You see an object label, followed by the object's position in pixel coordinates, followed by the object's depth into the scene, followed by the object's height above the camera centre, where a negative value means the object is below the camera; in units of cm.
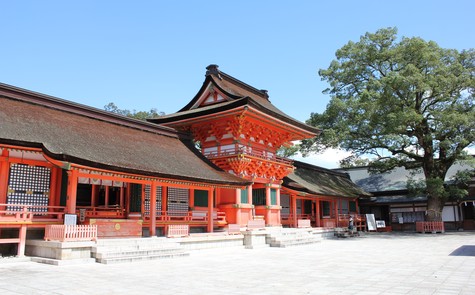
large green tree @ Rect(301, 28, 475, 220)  2866 +826
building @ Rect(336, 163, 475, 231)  3578 +94
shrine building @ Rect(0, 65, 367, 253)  1442 +232
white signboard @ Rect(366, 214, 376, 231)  3329 -68
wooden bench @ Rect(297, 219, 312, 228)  2702 -61
